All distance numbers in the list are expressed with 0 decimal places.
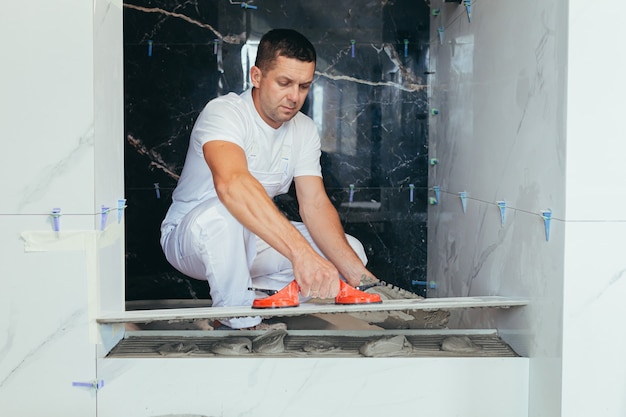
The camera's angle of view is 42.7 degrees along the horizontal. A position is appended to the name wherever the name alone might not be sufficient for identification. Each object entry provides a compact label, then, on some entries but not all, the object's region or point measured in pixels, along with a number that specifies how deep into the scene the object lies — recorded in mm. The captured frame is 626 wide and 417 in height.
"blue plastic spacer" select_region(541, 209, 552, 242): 1924
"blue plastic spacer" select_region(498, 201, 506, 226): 2338
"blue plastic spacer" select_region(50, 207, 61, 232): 1969
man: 2363
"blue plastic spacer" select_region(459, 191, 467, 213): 2879
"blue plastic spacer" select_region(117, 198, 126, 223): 2203
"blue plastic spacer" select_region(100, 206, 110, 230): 2045
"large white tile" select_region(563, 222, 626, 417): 1836
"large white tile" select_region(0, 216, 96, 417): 1980
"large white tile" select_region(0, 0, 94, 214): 1956
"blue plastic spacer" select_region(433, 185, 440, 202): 3443
